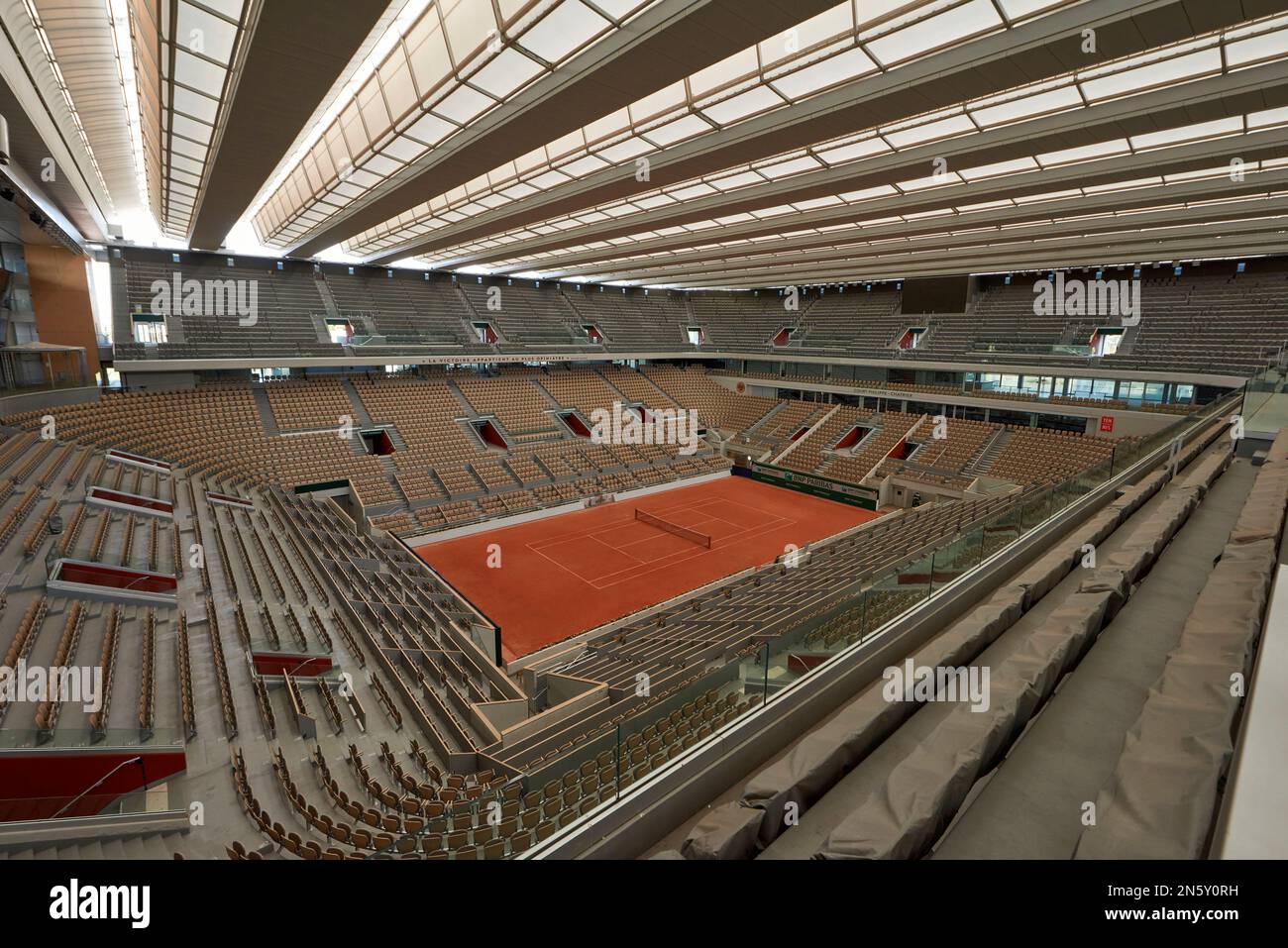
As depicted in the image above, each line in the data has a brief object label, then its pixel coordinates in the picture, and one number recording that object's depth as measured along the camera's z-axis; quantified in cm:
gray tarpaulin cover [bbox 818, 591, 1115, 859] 265
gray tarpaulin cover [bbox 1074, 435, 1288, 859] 239
